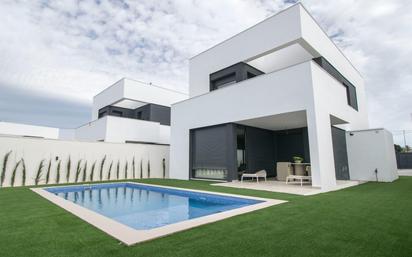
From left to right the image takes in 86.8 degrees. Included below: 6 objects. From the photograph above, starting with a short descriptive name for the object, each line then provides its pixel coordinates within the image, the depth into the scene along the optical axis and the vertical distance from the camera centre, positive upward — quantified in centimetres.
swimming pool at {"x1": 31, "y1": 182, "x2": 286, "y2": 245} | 333 -135
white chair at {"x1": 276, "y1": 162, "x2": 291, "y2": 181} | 1060 -63
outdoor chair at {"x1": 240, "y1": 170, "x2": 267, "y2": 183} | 1018 -77
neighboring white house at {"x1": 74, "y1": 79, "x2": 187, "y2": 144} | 1727 +438
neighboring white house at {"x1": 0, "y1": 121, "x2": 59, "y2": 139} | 2677 +396
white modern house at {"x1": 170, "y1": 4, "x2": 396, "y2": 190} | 848 +236
